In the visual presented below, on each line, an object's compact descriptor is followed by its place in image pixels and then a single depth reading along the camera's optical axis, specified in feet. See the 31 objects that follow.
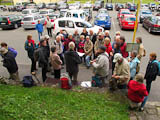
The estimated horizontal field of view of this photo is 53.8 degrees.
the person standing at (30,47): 23.59
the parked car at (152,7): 137.08
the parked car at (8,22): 59.98
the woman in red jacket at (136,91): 13.48
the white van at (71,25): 41.96
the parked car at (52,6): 135.18
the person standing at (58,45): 24.93
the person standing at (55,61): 18.99
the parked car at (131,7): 128.07
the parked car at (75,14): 57.41
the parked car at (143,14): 74.49
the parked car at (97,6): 133.39
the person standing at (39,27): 43.37
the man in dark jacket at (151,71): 16.27
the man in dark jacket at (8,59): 18.54
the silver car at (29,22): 59.57
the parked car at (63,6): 128.65
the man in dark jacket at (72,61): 18.45
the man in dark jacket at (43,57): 19.03
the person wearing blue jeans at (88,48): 25.90
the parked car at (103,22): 57.52
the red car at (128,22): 56.85
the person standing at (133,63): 17.65
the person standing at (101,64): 16.65
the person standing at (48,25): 45.63
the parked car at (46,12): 84.02
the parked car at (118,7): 130.62
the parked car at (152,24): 50.52
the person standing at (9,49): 18.79
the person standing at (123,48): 22.20
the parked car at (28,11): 83.49
